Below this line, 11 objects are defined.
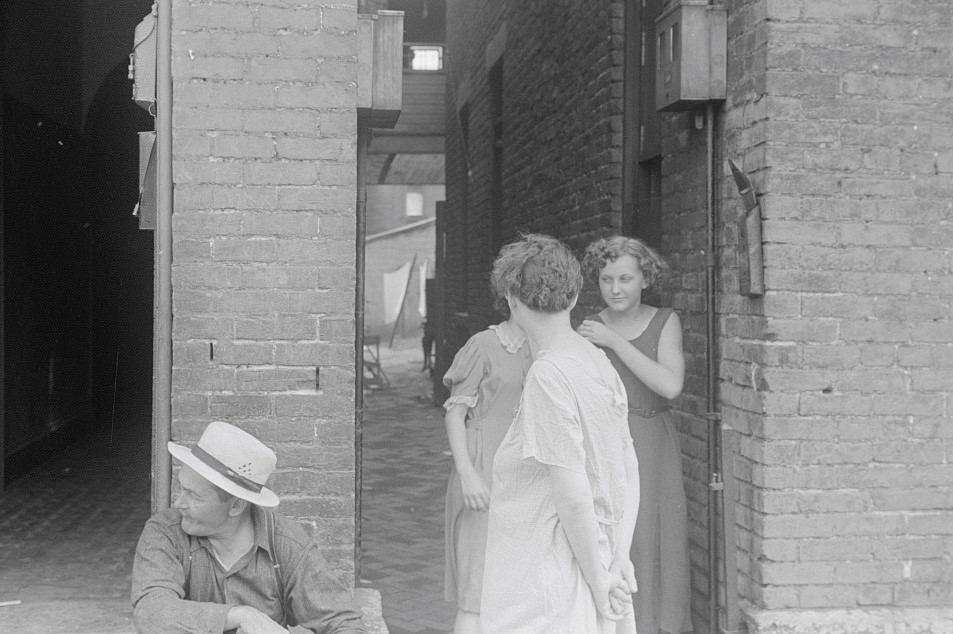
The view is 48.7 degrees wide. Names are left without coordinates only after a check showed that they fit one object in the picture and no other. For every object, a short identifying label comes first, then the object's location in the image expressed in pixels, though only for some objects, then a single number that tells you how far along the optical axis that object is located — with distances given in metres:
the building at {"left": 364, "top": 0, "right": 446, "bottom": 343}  16.77
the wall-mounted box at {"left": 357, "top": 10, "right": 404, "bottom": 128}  4.08
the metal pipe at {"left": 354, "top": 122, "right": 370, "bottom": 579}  4.21
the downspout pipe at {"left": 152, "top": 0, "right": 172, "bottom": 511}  3.91
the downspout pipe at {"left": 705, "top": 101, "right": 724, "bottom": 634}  4.38
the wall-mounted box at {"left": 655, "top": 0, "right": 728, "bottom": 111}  4.31
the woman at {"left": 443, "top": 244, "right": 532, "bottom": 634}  3.95
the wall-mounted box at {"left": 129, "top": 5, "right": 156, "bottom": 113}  3.99
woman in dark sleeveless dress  4.27
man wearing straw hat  2.81
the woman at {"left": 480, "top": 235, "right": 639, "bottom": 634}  2.82
